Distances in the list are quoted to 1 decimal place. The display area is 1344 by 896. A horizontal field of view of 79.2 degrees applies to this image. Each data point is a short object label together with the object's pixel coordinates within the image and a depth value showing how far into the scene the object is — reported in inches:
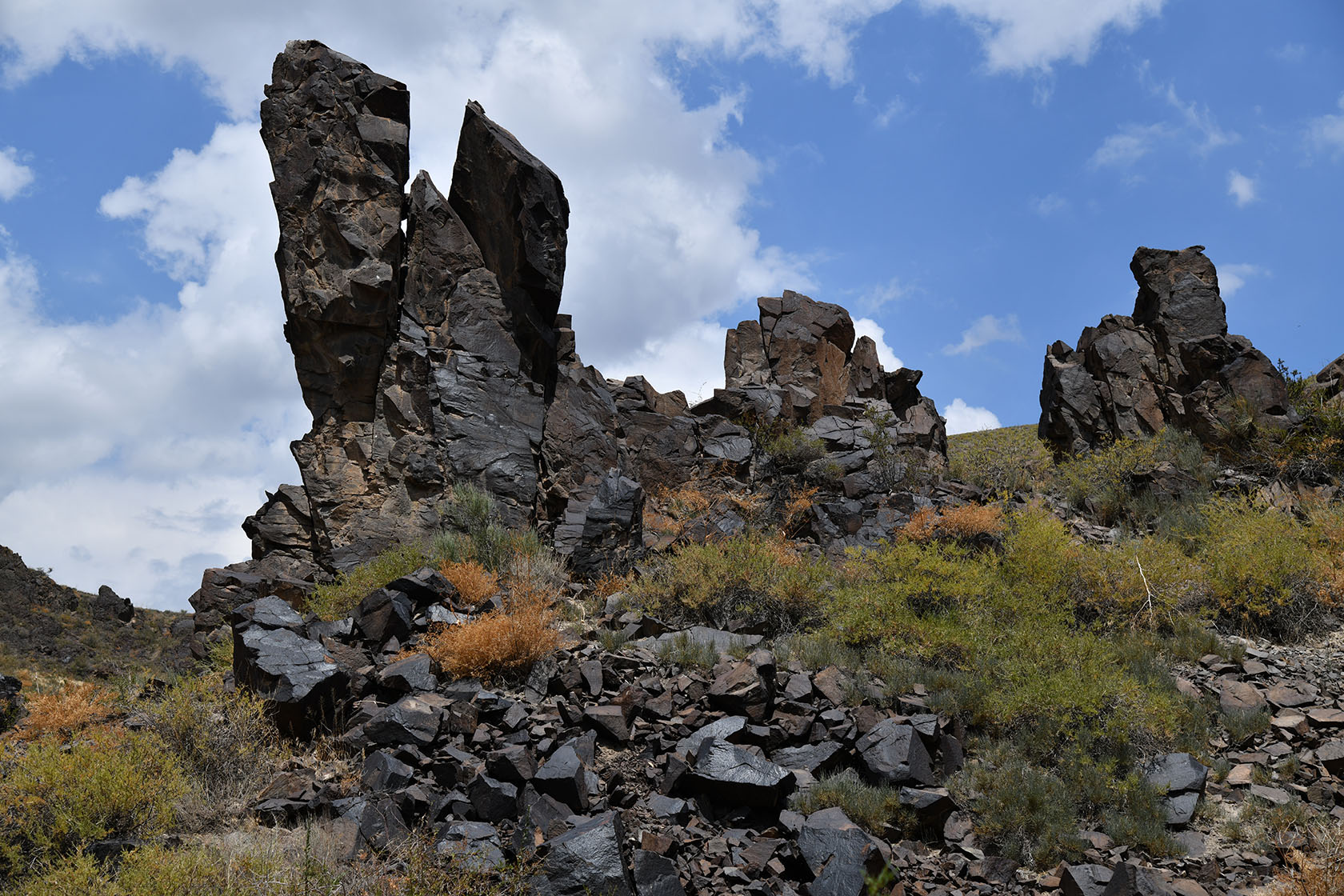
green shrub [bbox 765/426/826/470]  684.1
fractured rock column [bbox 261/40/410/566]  565.3
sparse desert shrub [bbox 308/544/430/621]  440.8
